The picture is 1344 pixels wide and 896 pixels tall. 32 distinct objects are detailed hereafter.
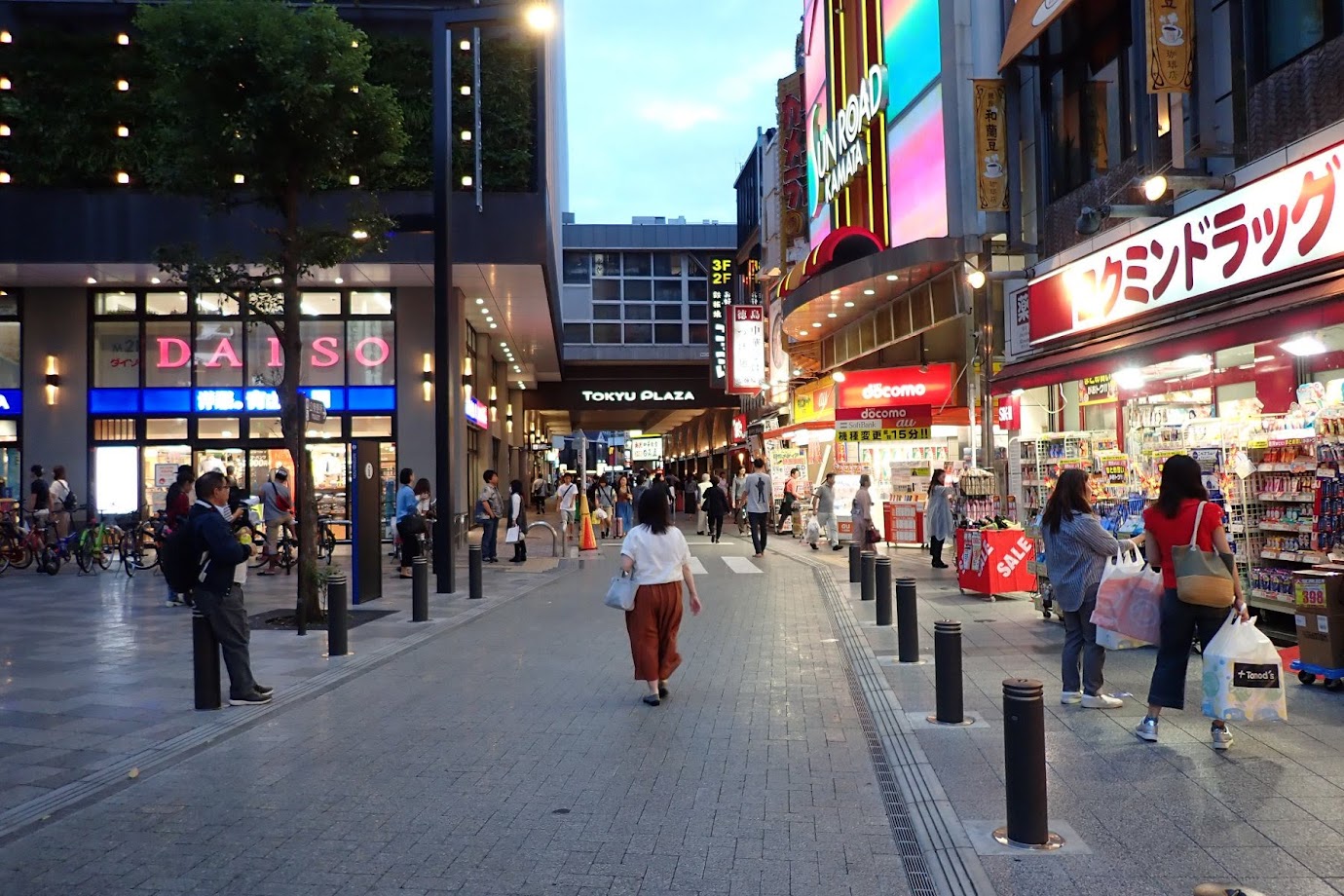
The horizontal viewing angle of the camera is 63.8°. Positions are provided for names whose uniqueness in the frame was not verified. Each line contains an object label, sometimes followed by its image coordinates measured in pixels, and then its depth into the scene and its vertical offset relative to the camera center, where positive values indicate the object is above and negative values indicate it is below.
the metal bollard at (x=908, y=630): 9.50 -1.41
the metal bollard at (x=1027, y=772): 4.76 -1.34
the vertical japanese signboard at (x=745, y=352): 34.66 +3.94
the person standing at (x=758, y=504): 22.59 -0.64
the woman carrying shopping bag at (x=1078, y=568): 7.43 -0.70
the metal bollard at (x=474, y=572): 14.70 -1.26
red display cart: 13.40 -1.16
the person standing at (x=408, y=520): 17.20 -0.62
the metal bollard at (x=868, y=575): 13.15 -1.32
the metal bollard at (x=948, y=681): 7.07 -1.40
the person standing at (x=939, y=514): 17.91 -0.73
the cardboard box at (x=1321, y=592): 7.52 -0.91
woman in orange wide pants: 8.09 -0.84
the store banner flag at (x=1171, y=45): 12.14 +4.75
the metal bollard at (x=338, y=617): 10.05 -1.26
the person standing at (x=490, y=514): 19.91 -0.64
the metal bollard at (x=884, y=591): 11.60 -1.30
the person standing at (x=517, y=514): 21.28 -0.71
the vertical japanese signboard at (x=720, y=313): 38.38 +6.29
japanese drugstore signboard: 9.37 +2.25
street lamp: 14.27 +2.86
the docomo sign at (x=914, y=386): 23.77 +1.89
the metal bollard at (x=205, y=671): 7.86 -1.35
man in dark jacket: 7.84 -0.74
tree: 11.62 +4.03
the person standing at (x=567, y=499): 24.53 -0.47
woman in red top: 6.33 -0.69
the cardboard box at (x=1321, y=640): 7.56 -1.25
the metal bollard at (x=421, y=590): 12.22 -1.26
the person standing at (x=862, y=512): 18.97 -0.71
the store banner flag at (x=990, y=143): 18.84 +5.70
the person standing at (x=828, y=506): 23.45 -0.75
